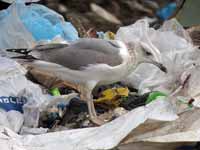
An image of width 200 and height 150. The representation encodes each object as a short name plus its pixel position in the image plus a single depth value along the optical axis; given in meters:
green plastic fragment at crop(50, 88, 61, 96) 6.49
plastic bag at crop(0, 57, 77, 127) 5.91
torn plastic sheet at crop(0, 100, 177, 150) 5.13
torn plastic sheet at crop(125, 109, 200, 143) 5.19
